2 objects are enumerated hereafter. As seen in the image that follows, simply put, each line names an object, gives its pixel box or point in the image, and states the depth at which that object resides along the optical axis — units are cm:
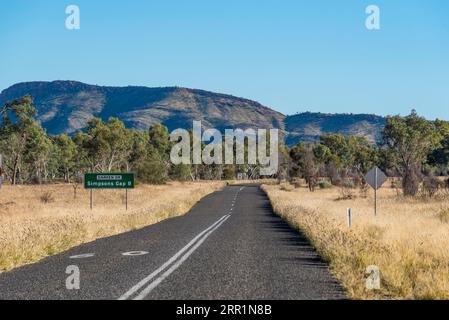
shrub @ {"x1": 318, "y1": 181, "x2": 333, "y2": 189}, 6638
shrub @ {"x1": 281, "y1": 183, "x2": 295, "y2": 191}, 6693
